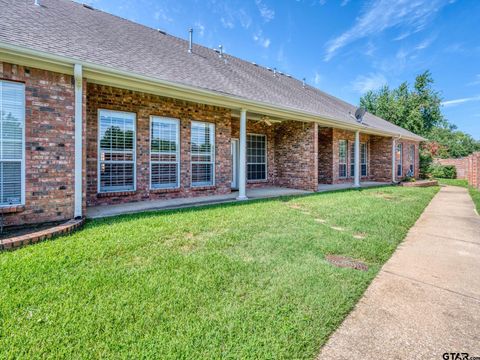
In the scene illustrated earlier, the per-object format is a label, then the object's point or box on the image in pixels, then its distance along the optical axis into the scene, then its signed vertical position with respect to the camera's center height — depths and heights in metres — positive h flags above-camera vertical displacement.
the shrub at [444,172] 25.12 +0.92
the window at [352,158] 15.60 +1.41
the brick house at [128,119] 4.99 +1.85
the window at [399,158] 18.72 +1.68
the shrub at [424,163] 23.40 +1.66
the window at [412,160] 20.55 +1.72
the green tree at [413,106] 29.52 +9.03
